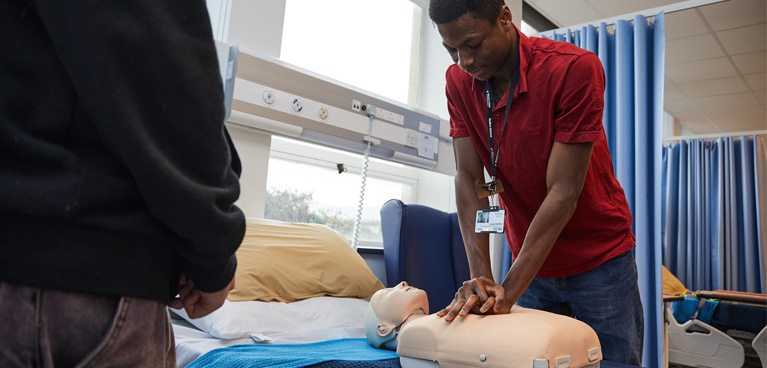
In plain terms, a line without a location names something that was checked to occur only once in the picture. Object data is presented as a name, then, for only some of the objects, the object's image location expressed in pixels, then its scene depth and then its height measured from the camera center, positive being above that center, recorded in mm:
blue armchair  2088 -1
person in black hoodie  489 +52
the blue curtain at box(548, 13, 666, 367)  2600 +694
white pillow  1480 -247
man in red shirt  1348 +252
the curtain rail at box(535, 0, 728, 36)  2736 +1374
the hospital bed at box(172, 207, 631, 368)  1276 -176
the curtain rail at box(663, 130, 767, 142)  5549 +1471
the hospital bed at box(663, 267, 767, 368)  3939 -464
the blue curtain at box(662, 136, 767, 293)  5402 +592
